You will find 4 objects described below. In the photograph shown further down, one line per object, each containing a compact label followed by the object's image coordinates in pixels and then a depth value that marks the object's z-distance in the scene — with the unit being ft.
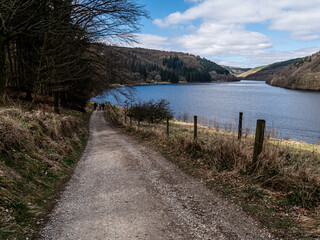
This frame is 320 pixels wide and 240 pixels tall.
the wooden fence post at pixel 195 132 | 27.77
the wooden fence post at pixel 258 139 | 18.48
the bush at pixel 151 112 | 62.34
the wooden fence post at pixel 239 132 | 23.50
